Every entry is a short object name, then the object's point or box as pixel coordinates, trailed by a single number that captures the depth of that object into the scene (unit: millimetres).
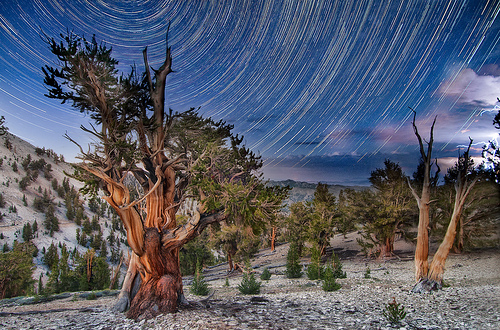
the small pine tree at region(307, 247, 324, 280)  17781
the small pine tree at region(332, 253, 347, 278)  17297
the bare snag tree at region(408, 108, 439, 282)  11586
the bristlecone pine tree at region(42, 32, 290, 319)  8391
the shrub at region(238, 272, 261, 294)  13204
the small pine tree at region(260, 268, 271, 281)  21064
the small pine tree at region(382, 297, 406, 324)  7027
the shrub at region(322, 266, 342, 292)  12797
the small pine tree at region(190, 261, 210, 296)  13617
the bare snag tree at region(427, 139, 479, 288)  11133
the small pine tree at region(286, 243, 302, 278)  21578
